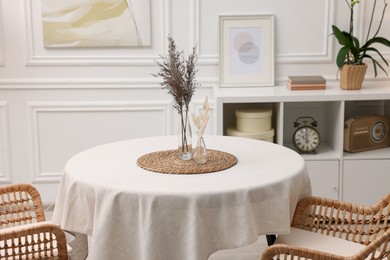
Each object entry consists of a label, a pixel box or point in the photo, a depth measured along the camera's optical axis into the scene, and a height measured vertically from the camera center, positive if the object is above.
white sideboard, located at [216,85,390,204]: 3.64 -0.70
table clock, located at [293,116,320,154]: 3.82 -0.61
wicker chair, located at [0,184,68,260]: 2.06 -0.71
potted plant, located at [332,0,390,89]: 3.76 -0.08
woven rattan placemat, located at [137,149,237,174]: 2.34 -0.48
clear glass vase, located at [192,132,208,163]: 2.44 -0.44
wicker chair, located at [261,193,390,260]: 2.33 -0.73
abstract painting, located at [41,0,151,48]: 3.98 +0.14
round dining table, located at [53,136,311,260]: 2.08 -0.58
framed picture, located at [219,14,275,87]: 4.00 -0.06
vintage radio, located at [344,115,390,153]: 3.79 -0.57
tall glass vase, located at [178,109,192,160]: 2.46 -0.40
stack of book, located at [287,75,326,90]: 3.79 -0.25
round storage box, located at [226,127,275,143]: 3.68 -0.56
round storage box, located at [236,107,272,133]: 3.70 -0.47
